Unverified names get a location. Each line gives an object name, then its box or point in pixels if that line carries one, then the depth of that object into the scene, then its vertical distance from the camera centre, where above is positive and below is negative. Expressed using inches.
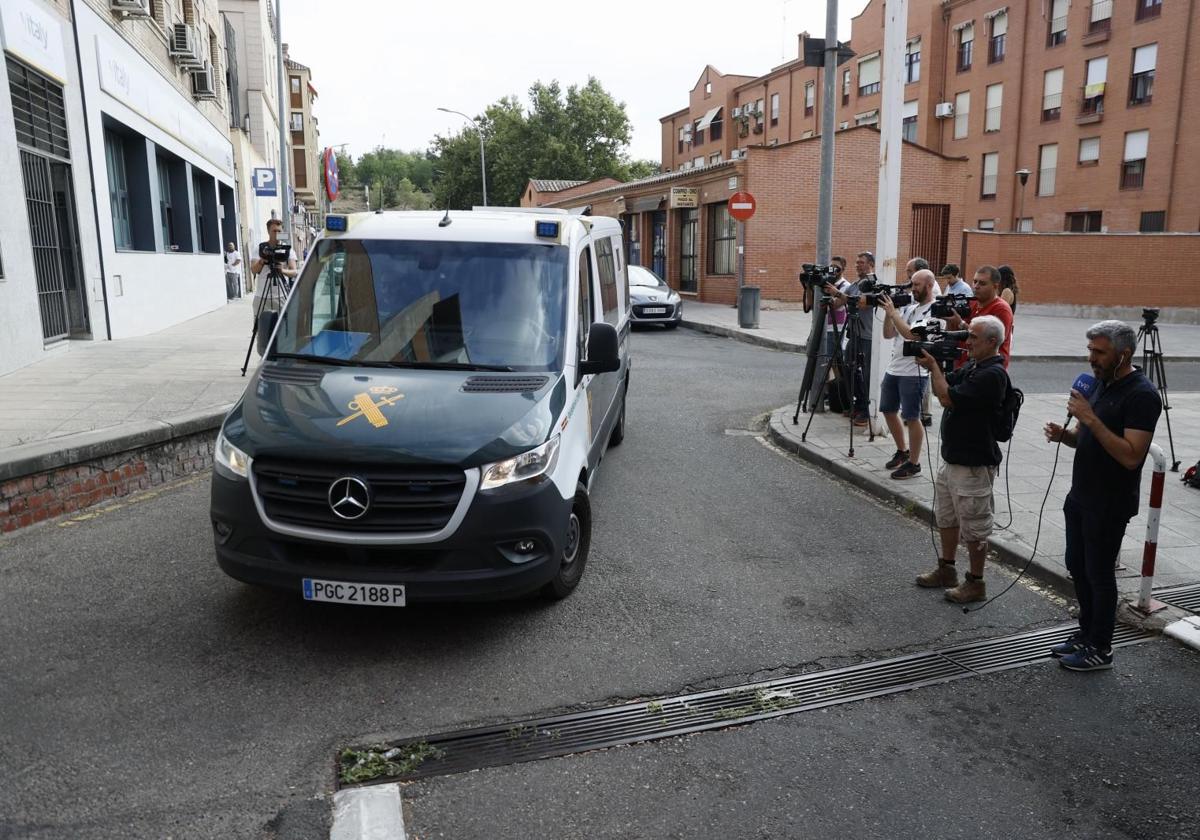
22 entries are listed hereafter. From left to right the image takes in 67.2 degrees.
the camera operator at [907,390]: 302.5 -47.3
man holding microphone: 160.7 -41.8
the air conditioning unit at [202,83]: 852.0 +162.3
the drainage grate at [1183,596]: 201.3 -78.7
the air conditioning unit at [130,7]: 586.9 +162.1
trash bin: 824.3 -51.5
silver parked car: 839.1 -47.7
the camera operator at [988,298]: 282.2 -15.6
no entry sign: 813.2 +40.2
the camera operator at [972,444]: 193.9 -42.4
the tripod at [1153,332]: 317.4 -30.0
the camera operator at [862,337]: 371.2 -37.6
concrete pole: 346.0 +32.8
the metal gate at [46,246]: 463.8 +7.0
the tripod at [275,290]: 421.5 -15.8
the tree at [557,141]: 2588.6 +323.5
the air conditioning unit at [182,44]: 759.7 +178.2
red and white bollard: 191.8 -61.3
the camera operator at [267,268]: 415.8 -5.1
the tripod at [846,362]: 362.3 -45.2
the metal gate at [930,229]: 1104.7 +24.3
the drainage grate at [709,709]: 142.9 -78.0
